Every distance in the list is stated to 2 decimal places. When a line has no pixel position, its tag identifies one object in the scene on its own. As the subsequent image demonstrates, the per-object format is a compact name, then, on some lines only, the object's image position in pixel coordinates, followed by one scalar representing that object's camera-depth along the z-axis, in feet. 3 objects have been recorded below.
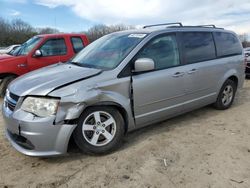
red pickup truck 16.87
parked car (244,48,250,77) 23.35
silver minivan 7.71
